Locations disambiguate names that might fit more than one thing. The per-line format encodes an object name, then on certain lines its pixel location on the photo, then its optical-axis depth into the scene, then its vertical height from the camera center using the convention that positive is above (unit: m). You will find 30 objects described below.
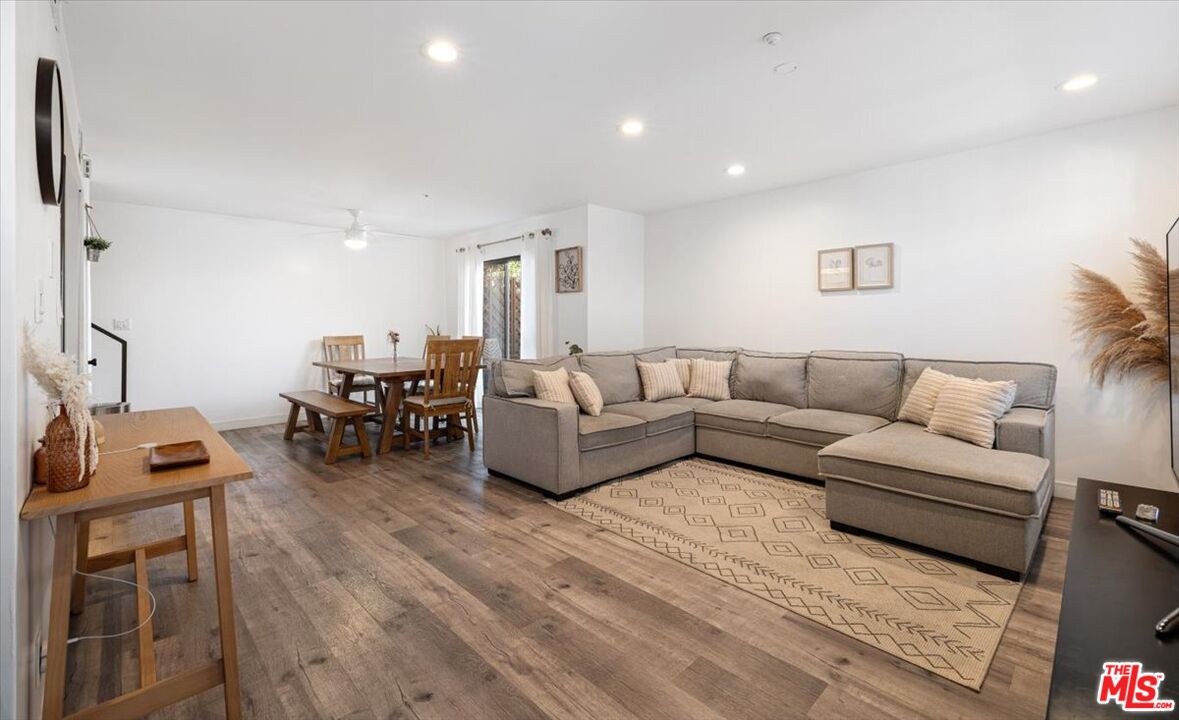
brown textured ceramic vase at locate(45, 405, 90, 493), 1.28 -0.26
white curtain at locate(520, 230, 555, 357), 5.86 +0.71
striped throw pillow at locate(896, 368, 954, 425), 3.38 -0.31
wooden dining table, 4.61 -0.23
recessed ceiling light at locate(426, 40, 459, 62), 2.33 +1.41
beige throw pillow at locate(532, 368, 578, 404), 3.71 -0.25
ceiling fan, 5.54 +1.31
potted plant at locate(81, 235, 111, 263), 3.65 +0.79
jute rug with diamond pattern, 1.91 -1.03
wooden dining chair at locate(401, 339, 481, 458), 4.54 -0.32
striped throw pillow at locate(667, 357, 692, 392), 4.84 -0.16
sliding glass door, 6.66 +0.65
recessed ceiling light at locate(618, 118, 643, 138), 3.23 +1.46
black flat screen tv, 1.79 +0.06
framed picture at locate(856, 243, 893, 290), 4.09 +0.69
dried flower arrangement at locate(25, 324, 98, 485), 1.23 -0.07
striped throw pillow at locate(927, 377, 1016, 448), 2.92 -0.34
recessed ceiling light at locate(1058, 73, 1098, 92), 2.65 +1.42
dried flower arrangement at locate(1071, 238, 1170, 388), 3.01 +0.18
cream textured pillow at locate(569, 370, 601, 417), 3.80 -0.30
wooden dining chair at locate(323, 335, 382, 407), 5.59 +0.01
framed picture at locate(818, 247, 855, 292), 4.29 +0.71
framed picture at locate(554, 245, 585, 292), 5.45 +0.90
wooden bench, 4.27 -0.54
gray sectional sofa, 2.40 -0.55
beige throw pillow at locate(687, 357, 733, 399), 4.63 -0.26
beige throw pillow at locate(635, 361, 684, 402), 4.54 -0.26
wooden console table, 1.24 -0.43
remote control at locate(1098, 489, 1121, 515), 1.65 -0.50
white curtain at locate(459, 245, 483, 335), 6.98 +0.84
